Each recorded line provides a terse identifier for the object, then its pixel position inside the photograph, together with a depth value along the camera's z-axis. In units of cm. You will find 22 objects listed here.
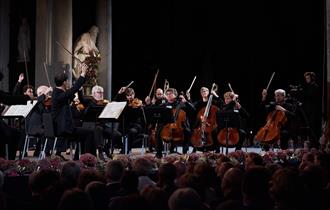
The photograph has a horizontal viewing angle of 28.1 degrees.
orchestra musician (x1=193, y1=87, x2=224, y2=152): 1218
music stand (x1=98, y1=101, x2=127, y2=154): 981
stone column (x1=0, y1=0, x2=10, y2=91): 1695
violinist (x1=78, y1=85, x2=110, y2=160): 1045
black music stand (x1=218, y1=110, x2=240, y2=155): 1098
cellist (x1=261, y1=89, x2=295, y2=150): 1176
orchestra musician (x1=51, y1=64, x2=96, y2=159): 909
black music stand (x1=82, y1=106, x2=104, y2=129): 1032
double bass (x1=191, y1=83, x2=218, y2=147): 1206
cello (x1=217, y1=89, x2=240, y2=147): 1209
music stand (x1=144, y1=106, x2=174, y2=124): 1097
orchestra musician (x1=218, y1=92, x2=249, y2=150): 1213
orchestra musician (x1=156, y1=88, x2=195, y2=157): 1200
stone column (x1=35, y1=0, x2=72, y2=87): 1577
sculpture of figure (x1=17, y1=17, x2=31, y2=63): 1677
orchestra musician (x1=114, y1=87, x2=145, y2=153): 1129
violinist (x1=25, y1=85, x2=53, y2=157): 1036
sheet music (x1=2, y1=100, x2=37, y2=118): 1022
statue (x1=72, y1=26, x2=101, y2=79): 1617
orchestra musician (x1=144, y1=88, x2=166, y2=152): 1280
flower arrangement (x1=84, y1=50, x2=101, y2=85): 1611
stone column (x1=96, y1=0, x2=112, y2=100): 1677
